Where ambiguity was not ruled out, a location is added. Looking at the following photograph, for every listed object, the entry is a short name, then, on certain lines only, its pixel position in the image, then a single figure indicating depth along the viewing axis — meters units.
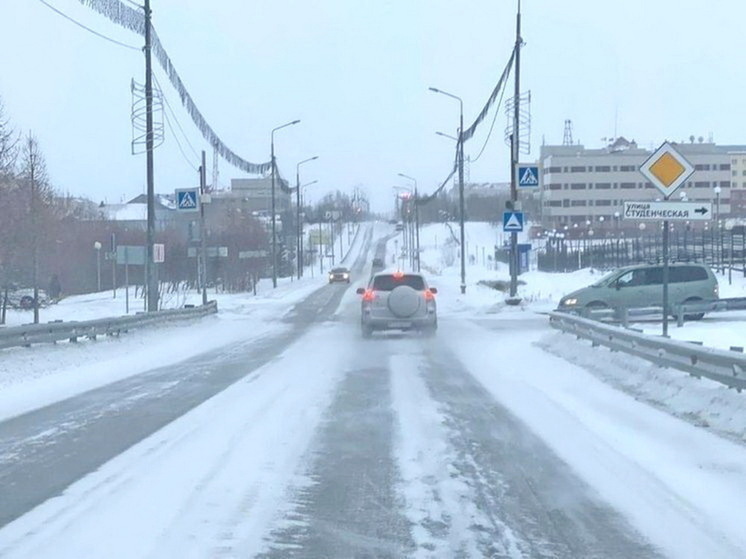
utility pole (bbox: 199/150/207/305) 40.88
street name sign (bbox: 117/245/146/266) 38.44
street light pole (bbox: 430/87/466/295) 53.01
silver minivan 32.47
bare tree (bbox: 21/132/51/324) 37.25
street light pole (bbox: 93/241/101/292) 64.05
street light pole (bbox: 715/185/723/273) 54.47
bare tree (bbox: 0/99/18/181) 37.66
